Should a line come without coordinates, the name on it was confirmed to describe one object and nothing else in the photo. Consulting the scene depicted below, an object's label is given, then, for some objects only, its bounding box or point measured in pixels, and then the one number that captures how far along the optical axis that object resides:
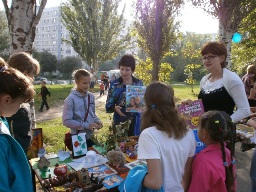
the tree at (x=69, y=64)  42.41
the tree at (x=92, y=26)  23.55
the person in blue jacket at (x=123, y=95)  3.38
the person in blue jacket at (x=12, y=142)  1.23
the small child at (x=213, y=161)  1.72
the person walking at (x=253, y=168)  2.41
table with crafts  1.98
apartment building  74.31
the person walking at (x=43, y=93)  10.09
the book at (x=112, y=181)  2.01
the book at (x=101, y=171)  2.19
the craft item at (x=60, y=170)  2.13
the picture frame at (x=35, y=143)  2.72
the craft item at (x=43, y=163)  2.33
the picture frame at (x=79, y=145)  2.57
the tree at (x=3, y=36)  28.45
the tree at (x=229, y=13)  7.62
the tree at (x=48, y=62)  40.31
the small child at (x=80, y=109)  3.05
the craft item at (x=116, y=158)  2.34
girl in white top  1.55
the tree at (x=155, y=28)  9.25
